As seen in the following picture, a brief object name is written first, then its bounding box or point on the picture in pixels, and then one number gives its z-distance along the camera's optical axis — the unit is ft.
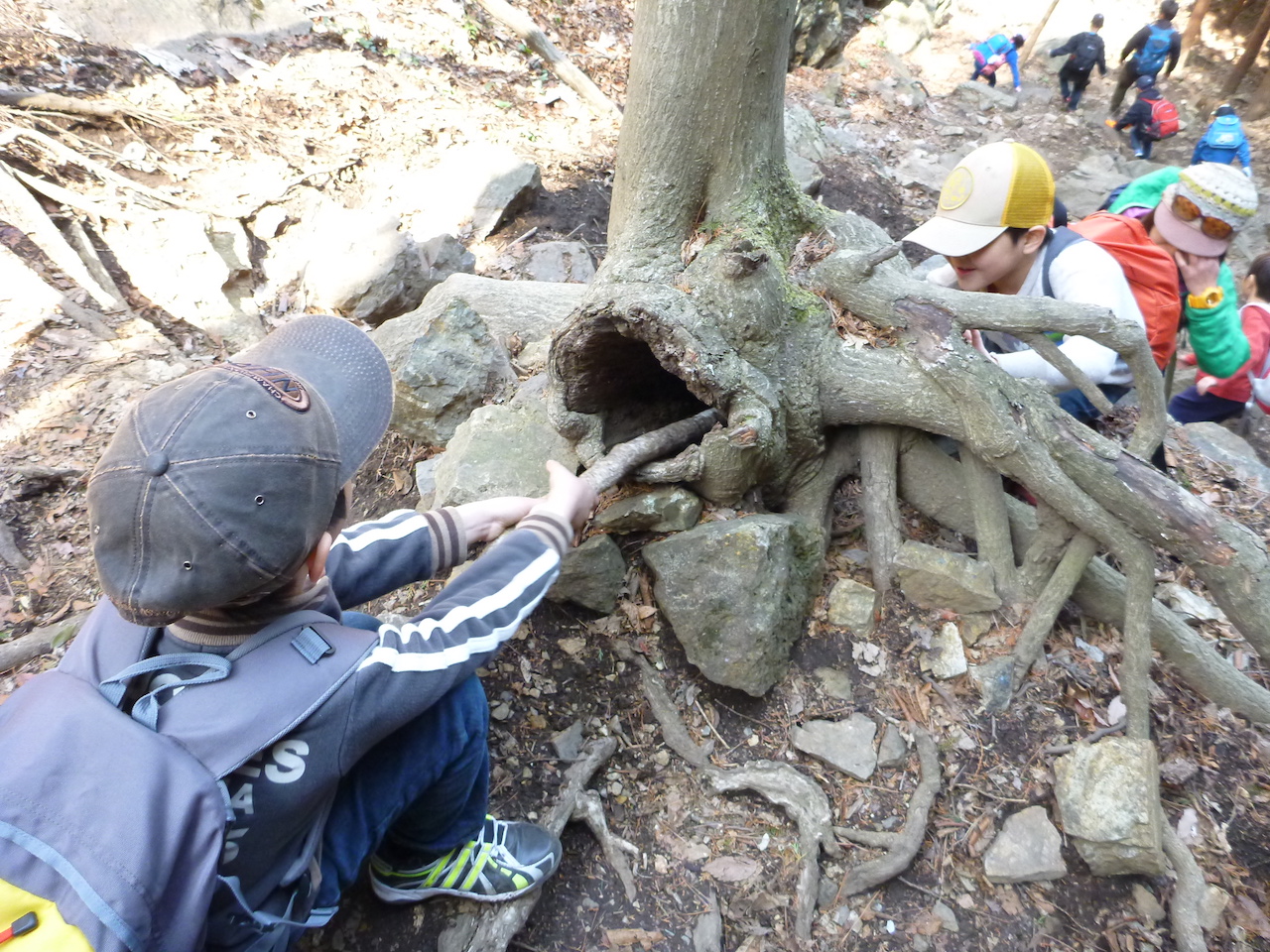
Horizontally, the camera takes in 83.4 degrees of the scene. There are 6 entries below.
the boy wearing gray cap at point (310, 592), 4.01
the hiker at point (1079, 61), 34.53
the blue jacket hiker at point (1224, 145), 23.76
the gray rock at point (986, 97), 36.55
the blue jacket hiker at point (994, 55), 36.94
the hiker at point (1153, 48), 33.60
